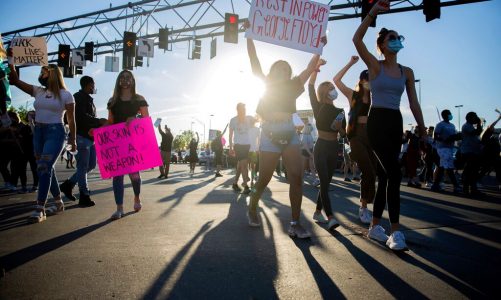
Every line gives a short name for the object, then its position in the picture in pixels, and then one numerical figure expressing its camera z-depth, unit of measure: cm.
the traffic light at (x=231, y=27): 1658
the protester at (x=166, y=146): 1421
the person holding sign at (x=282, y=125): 370
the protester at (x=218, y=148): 1582
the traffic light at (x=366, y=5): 1250
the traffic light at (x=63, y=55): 2316
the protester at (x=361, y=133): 442
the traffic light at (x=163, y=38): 2061
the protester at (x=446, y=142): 932
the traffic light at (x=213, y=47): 2025
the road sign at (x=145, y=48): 2216
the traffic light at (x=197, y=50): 2068
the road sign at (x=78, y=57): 2545
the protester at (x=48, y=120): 450
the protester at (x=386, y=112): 340
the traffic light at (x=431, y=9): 1255
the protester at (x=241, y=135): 828
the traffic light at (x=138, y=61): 2251
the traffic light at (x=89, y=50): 2391
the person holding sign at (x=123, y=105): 488
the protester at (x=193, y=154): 1773
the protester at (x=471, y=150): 886
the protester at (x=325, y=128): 438
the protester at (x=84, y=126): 574
